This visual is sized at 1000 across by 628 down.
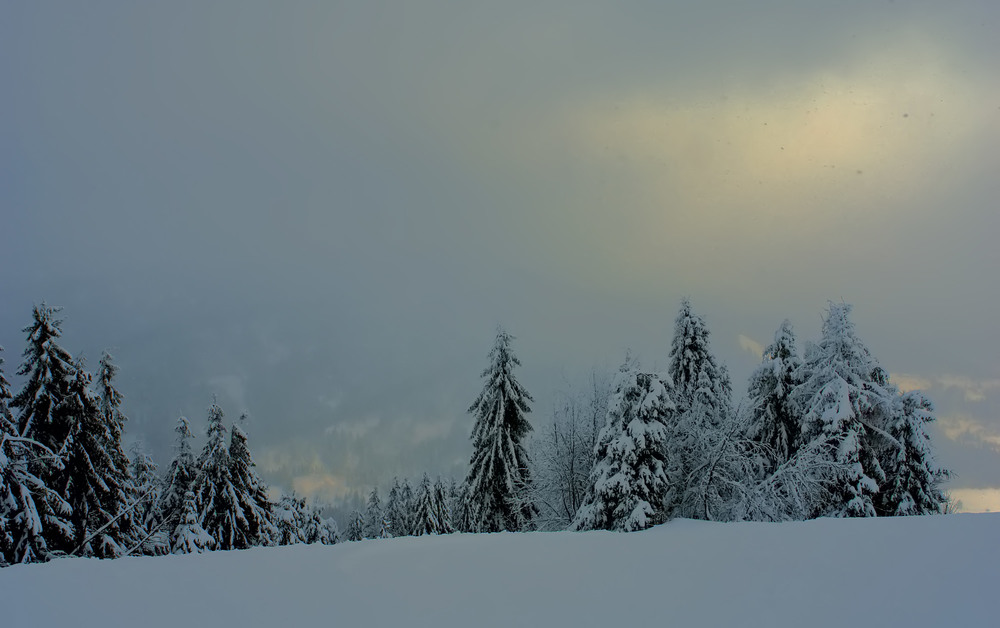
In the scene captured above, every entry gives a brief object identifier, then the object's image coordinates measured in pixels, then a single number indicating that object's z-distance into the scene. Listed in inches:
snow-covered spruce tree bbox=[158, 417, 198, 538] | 1057.5
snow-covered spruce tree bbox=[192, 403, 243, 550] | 933.8
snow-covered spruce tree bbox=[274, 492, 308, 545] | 1100.6
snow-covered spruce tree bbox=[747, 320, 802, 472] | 954.7
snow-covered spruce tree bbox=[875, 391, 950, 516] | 842.8
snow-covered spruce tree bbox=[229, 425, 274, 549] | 955.3
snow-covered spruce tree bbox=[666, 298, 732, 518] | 821.2
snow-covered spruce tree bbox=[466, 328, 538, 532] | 976.9
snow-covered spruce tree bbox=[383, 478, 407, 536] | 2287.2
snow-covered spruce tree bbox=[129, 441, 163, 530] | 1023.6
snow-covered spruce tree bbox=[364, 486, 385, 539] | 2299.7
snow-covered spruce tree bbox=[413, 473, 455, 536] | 1560.0
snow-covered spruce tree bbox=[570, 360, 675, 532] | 672.4
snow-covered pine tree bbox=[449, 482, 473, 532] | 1023.0
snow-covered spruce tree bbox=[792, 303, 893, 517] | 791.1
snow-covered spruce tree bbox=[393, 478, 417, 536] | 1939.2
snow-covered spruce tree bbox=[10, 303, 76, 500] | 716.0
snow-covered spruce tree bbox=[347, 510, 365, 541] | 2088.3
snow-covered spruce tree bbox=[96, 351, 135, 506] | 815.7
